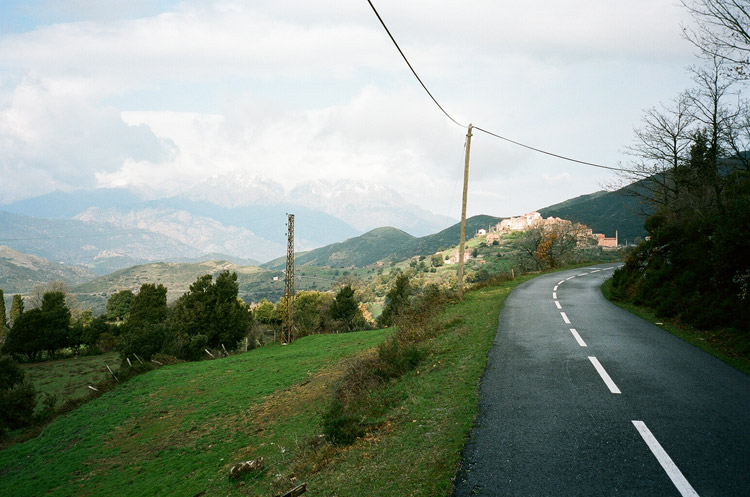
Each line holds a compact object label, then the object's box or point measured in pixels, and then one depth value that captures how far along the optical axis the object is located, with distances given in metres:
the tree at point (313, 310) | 72.88
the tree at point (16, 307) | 78.94
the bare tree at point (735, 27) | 10.51
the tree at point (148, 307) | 64.69
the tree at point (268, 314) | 88.38
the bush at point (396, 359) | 11.40
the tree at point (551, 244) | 48.31
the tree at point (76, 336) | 64.31
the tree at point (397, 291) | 57.47
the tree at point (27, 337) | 58.23
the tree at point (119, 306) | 92.69
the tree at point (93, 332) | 66.38
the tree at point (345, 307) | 71.62
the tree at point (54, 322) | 60.78
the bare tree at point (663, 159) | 22.17
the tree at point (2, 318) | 68.88
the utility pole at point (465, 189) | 21.01
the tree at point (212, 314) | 47.59
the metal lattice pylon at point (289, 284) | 37.22
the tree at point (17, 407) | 25.78
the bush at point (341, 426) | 7.97
